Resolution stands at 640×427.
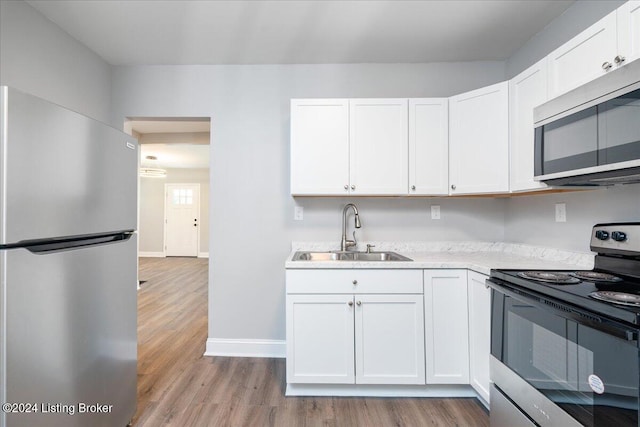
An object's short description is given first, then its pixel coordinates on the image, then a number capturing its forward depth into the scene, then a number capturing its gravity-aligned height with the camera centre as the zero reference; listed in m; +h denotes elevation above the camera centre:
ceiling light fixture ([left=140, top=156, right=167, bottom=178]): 6.15 +0.87
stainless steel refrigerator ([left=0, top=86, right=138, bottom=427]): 0.92 -0.21
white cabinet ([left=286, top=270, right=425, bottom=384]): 1.89 -0.73
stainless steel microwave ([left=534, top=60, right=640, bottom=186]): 1.10 +0.36
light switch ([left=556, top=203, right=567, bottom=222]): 1.89 +0.02
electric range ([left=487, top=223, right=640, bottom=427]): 0.92 -0.47
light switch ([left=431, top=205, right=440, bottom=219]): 2.54 +0.04
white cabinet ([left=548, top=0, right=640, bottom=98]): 1.17 +0.74
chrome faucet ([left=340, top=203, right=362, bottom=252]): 2.37 -0.11
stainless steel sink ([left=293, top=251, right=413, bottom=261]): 2.41 -0.35
